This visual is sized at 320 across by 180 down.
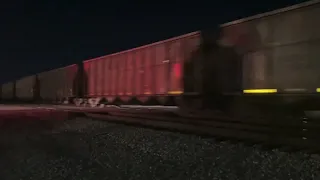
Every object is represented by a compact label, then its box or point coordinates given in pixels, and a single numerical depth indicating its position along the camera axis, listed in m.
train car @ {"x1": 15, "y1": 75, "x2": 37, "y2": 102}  38.19
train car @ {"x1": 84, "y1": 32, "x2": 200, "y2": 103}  15.24
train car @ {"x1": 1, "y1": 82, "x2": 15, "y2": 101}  49.18
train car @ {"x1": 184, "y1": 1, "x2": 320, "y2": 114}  9.28
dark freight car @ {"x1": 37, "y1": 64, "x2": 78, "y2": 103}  27.76
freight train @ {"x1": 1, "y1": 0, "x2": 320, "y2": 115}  9.45
